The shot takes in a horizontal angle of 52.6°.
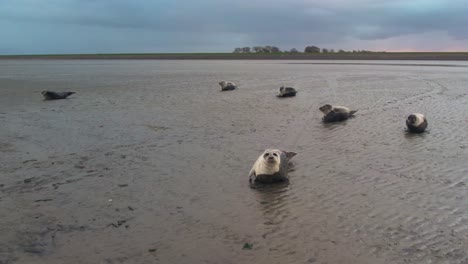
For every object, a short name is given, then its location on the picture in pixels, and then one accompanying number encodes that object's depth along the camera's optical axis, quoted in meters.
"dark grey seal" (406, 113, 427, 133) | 12.18
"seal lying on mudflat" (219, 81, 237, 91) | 23.98
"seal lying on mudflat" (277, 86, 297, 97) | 20.60
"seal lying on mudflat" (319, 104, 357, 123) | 14.19
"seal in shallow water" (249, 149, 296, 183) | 7.84
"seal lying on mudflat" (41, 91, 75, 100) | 20.34
